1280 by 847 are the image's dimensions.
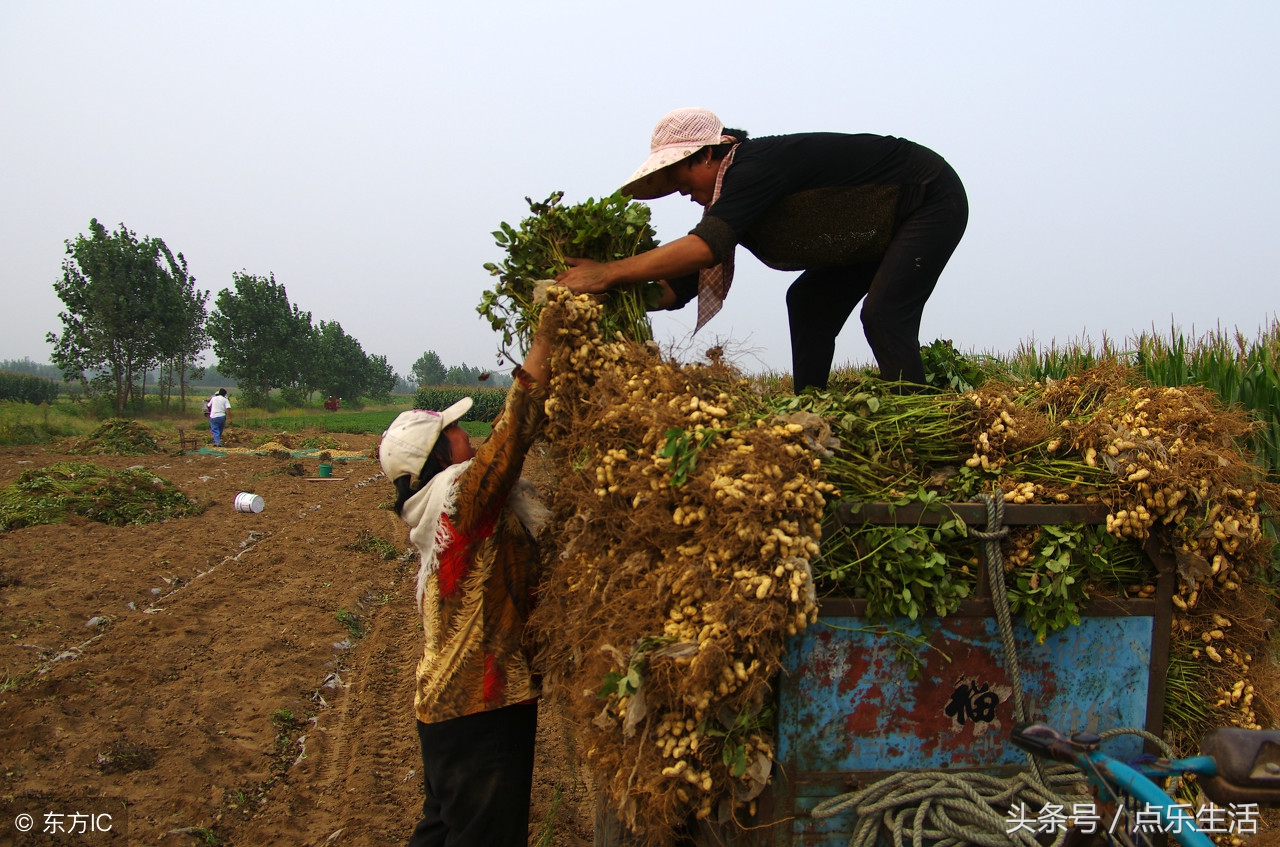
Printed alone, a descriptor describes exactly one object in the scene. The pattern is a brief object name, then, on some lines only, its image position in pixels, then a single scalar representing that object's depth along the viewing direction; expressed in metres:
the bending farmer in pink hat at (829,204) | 2.89
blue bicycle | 1.54
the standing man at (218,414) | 26.52
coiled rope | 2.04
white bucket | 13.43
